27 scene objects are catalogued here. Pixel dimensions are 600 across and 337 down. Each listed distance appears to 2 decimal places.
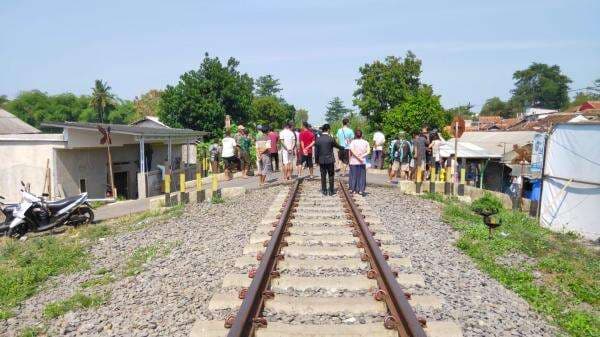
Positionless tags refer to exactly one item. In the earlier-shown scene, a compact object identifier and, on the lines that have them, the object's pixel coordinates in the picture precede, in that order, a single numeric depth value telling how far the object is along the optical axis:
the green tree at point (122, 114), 76.25
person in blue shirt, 14.50
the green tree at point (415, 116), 29.56
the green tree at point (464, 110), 61.70
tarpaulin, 13.26
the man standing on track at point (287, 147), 14.81
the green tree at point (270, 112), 75.81
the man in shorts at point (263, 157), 15.43
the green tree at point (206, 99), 40.84
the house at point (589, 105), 51.66
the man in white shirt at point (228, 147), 16.61
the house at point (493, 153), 24.02
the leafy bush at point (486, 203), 13.12
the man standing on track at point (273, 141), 16.23
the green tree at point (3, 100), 78.29
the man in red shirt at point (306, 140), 14.18
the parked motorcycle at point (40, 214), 12.30
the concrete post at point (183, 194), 12.98
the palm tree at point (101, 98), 73.56
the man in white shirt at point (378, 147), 18.29
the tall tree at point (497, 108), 99.38
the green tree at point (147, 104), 74.02
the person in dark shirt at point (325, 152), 11.88
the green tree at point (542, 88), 100.38
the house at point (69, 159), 20.91
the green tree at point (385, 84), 37.62
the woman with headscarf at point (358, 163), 12.20
